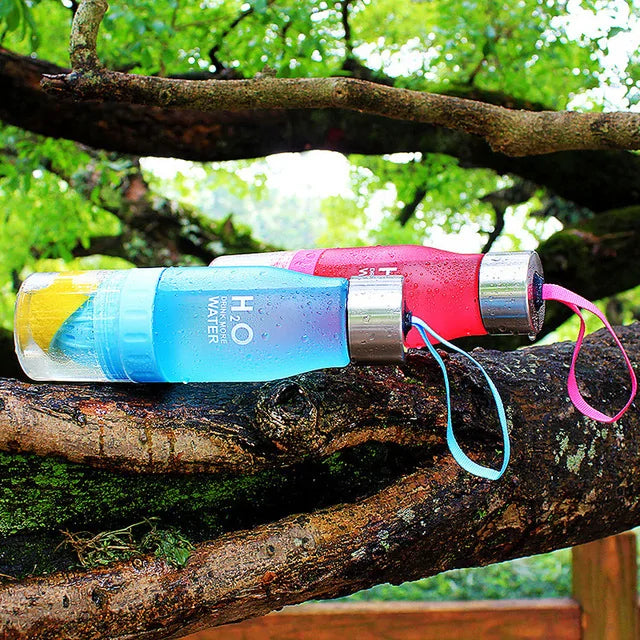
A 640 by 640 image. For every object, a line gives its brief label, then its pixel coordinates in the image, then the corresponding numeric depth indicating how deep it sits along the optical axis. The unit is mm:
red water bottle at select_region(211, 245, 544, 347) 1173
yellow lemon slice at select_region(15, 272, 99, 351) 1214
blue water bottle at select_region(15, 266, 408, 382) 1091
